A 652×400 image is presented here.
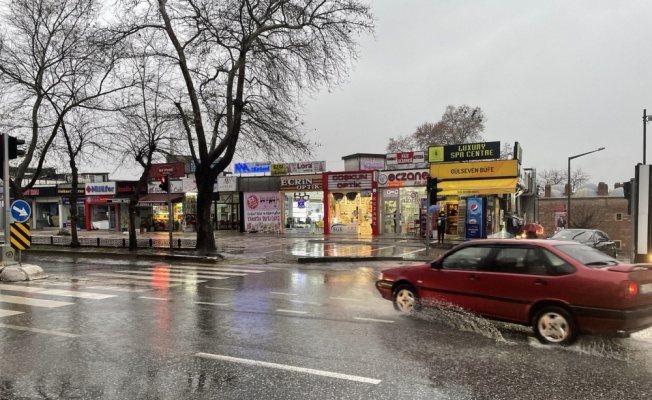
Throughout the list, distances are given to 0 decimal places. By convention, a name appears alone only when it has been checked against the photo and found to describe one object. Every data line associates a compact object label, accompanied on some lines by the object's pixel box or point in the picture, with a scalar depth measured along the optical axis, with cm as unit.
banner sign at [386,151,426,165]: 2988
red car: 607
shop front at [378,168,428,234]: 2983
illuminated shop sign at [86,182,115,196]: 4193
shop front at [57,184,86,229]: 4397
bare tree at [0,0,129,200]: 2064
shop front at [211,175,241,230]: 3600
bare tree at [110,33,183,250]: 2150
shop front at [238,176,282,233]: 3425
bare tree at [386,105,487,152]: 5491
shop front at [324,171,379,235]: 3095
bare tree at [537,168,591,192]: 8552
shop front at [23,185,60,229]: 4684
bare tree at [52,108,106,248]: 2384
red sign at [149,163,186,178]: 2098
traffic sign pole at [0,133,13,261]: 1330
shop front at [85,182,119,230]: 4206
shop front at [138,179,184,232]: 3875
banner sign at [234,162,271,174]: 3516
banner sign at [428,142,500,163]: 2761
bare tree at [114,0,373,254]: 1791
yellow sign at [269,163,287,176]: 3425
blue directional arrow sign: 1352
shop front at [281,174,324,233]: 3291
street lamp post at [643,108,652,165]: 2520
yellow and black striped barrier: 1395
